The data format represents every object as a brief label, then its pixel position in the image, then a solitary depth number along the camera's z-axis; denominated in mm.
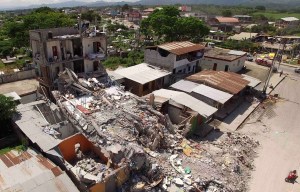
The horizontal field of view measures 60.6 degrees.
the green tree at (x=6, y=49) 50906
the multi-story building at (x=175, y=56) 35906
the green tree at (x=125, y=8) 160125
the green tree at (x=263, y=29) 88725
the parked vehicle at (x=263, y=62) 51169
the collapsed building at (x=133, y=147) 17531
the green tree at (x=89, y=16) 93800
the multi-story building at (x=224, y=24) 95125
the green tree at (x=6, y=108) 20984
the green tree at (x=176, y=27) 54094
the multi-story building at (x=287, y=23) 101806
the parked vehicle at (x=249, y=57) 54850
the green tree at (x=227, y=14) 135288
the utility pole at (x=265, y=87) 36781
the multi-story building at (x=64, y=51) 26609
